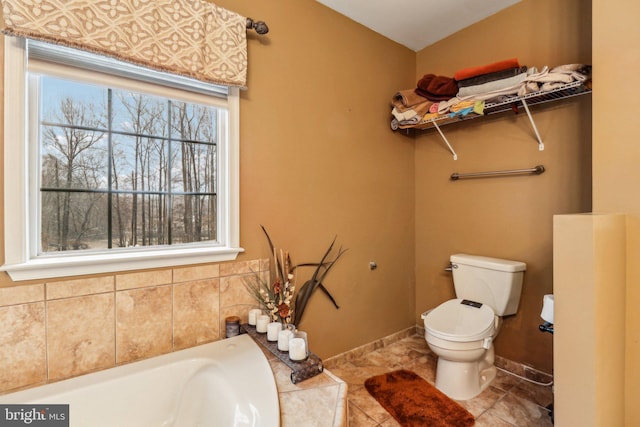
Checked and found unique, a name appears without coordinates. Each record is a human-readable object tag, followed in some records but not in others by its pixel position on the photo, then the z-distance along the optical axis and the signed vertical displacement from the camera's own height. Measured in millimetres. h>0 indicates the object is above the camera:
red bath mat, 1692 -1154
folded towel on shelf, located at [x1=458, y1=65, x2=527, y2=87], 1924 +872
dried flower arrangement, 1747 -474
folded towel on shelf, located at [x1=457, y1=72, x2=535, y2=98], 1888 +807
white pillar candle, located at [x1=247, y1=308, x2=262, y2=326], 1771 -614
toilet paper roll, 1503 -492
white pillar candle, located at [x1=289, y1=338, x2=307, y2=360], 1417 -645
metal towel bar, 2064 +268
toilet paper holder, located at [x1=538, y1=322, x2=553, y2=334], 1473 -579
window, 1271 +218
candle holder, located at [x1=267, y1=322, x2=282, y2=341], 1616 -638
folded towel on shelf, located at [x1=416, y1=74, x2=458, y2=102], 2227 +897
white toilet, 1837 -718
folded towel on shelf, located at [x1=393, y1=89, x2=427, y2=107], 2379 +868
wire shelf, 1790 +706
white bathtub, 1180 -748
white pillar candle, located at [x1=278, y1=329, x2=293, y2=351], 1522 -650
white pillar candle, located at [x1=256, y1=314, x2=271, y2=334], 1708 -634
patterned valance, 1201 +797
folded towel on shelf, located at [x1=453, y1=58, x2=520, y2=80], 1918 +915
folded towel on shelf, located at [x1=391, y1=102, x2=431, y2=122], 2348 +760
